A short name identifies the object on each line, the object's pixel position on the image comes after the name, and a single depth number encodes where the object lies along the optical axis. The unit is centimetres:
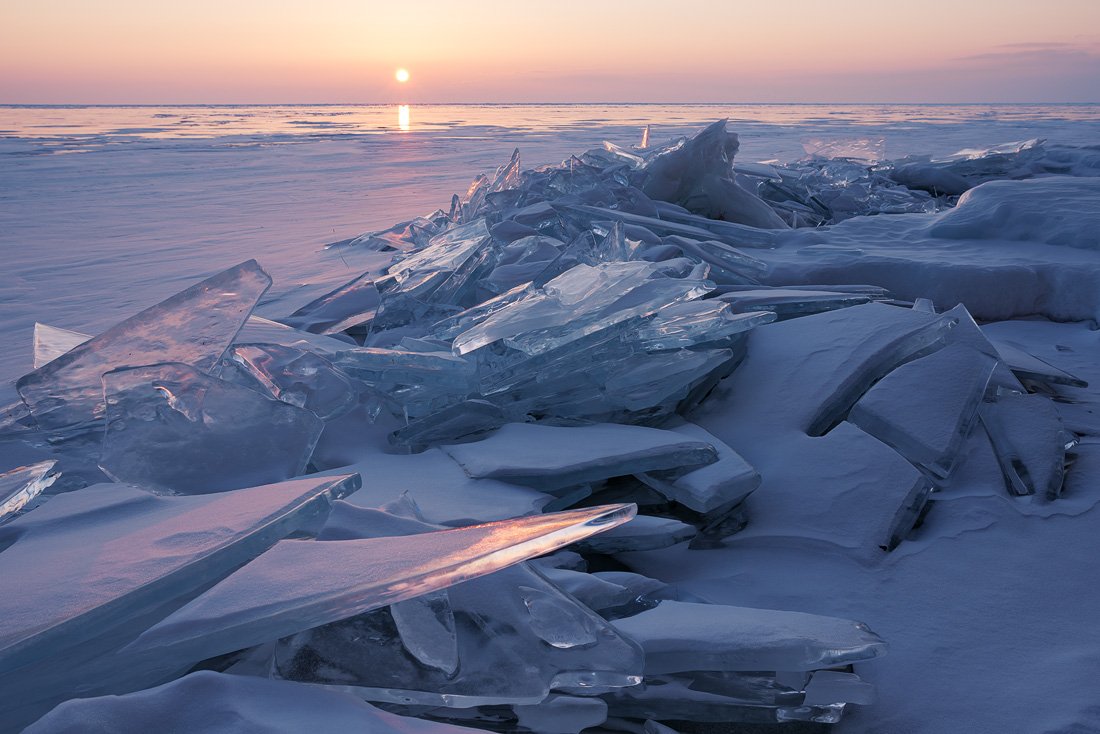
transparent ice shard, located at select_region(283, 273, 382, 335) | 300
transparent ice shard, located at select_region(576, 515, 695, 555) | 150
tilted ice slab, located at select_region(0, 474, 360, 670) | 92
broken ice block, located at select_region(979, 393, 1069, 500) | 167
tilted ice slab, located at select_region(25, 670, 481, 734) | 79
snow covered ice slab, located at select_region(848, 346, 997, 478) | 174
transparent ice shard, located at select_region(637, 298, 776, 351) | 204
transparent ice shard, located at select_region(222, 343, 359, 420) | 204
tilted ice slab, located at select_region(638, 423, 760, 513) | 159
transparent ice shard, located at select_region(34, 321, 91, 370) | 232
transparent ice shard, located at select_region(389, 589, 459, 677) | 100
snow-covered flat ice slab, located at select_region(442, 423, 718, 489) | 166
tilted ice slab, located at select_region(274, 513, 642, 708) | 97
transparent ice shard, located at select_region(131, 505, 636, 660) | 91
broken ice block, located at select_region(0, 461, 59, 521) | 148
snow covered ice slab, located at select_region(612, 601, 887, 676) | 107
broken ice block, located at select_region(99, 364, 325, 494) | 169
